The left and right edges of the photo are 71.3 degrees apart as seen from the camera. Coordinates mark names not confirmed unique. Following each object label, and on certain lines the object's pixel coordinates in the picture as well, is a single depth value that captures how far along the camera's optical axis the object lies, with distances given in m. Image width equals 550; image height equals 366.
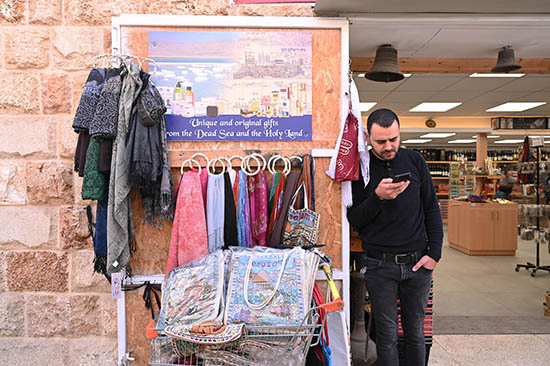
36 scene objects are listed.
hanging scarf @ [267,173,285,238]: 2.34
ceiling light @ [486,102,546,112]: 8.50
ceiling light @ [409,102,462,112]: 8.73
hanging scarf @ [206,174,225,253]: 2.28
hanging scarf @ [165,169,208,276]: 2.23
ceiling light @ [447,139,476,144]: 14.97
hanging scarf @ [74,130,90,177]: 2.17
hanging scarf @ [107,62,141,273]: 2.14
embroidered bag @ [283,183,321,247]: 2.30
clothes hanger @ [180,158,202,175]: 2.36
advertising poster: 2.36
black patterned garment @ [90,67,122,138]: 2.07
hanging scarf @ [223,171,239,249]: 2.28
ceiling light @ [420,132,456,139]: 12.48
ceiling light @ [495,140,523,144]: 15.43
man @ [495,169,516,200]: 9.24
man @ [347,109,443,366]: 2.12
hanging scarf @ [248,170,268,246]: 2.31
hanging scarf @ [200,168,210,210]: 2.33
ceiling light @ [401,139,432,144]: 14.74
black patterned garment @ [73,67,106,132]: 2.10
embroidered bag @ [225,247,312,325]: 1.63
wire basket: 1.57
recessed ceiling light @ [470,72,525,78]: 6.04
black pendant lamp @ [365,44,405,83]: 2.86
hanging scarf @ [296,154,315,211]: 2.36
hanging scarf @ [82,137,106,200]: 2.13
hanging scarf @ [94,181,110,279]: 2.24
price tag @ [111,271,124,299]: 2.26
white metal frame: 2.33
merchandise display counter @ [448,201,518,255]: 7.24
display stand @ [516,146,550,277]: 6.00
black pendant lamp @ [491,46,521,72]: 2.84
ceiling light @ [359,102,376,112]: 8.45
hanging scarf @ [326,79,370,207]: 2.25
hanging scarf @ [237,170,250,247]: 2.30
